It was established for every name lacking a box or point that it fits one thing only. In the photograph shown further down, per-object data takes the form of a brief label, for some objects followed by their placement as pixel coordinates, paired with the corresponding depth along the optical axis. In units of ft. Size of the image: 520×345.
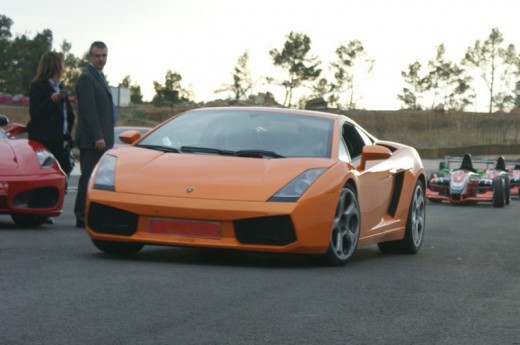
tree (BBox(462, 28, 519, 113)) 513.04
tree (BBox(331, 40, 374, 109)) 469.57
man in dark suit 35.88
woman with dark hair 38.40
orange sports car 25.32
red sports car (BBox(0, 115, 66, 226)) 34.01
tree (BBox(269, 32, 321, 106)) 441.68
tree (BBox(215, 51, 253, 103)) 445.37
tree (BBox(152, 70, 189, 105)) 499.51
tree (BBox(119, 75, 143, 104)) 568.82
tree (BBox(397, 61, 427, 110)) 497.46
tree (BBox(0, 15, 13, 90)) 457.27
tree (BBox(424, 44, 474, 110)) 499.51
